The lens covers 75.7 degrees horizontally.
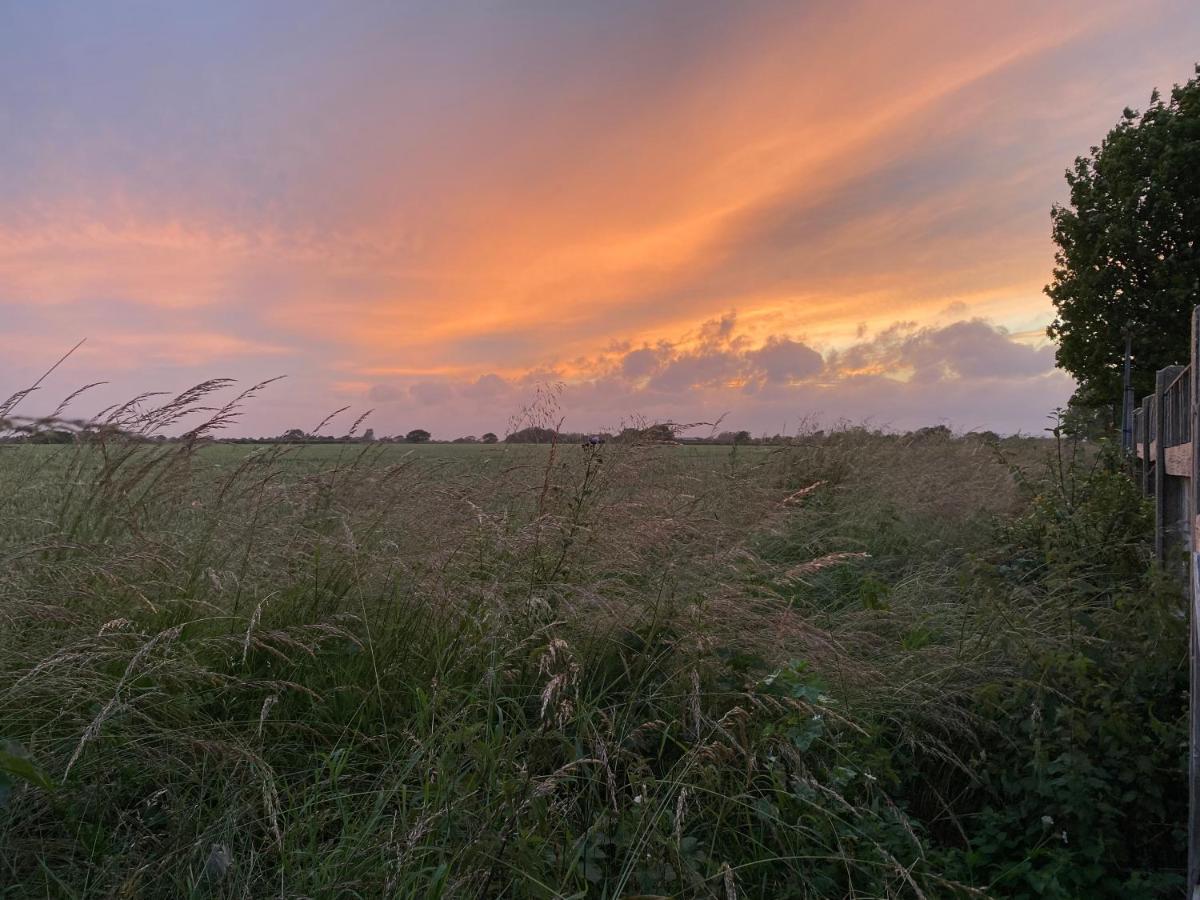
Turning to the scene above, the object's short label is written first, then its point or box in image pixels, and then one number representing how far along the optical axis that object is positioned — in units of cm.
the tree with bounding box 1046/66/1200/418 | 1714
